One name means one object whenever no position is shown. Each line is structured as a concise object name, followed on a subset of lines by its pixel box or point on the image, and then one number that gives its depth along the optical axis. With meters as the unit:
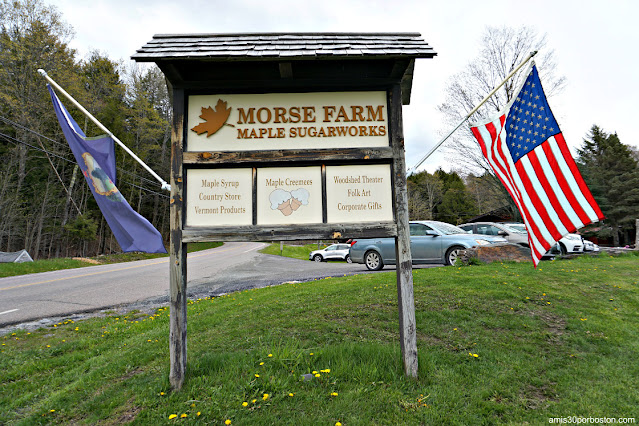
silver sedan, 11.27
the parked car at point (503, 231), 13.34
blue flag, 4.22
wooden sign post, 3.78
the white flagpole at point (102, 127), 3.98
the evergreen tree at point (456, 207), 59.94
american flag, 3.75
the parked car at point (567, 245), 14.31
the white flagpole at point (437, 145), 3.92
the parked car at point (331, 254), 27.34
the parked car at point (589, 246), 16.56
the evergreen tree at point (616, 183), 36.31
